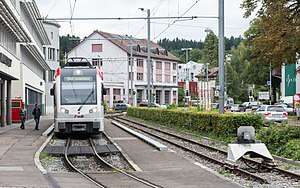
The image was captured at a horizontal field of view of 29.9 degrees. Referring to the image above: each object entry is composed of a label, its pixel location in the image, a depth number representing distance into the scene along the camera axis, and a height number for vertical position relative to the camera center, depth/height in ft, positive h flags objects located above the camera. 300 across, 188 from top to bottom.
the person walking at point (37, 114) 112.78 -3.98
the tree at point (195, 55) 652.07 +44.78
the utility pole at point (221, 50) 87.56 +6.77
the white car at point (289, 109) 203.29 -5.76
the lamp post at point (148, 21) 154.35 +19.96
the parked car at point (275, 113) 138.62 -4.96
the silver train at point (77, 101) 85.87 -1.07
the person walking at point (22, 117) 115.91 -4.70
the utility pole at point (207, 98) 135.64 -1.11
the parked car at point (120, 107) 277.60 -6.54
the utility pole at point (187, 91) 167.47 +0.76
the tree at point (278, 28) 85.87 +10.13
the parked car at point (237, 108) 242.58 -6.66
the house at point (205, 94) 136.77 -0.14
